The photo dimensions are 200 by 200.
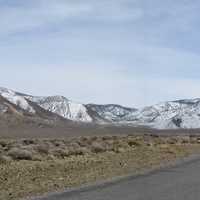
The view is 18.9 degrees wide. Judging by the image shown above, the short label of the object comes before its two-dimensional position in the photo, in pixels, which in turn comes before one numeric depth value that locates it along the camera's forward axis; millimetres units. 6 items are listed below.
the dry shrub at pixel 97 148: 40225
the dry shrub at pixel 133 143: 52206
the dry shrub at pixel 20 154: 30922
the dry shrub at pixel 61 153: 34559
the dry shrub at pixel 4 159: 27816
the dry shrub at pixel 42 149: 36031
